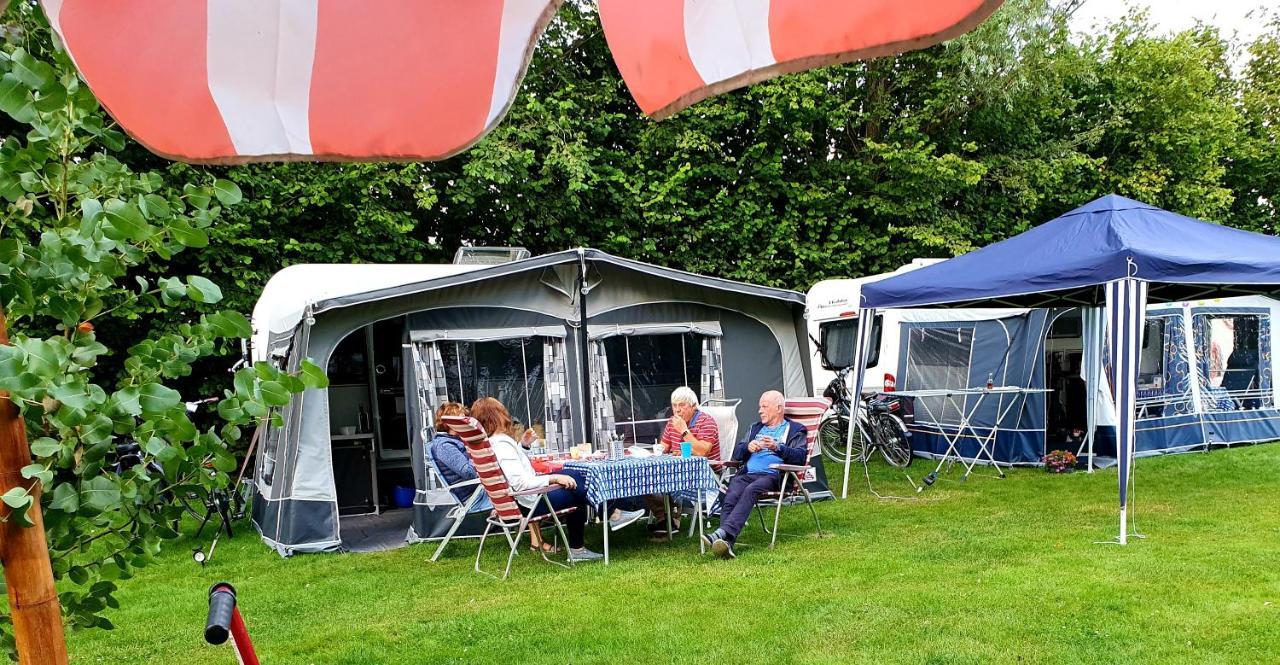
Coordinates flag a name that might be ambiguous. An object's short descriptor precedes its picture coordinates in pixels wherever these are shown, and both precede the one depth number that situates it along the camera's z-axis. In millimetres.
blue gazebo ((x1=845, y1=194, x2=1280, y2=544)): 5340
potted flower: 8211
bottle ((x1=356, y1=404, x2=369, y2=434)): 8039
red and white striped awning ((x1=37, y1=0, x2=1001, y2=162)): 1207
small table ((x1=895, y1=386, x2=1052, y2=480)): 8008
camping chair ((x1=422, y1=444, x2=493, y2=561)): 5625
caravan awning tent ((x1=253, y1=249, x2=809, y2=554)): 6230
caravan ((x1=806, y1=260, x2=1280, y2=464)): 8766
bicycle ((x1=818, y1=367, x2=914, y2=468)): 8953
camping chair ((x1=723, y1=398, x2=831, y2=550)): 5703
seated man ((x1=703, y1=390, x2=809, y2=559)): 5484
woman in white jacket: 5332
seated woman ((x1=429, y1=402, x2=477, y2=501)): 5719
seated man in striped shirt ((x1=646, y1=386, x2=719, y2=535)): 6105
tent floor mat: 6398
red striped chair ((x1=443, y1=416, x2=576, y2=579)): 5117
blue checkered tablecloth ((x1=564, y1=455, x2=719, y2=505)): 5266
